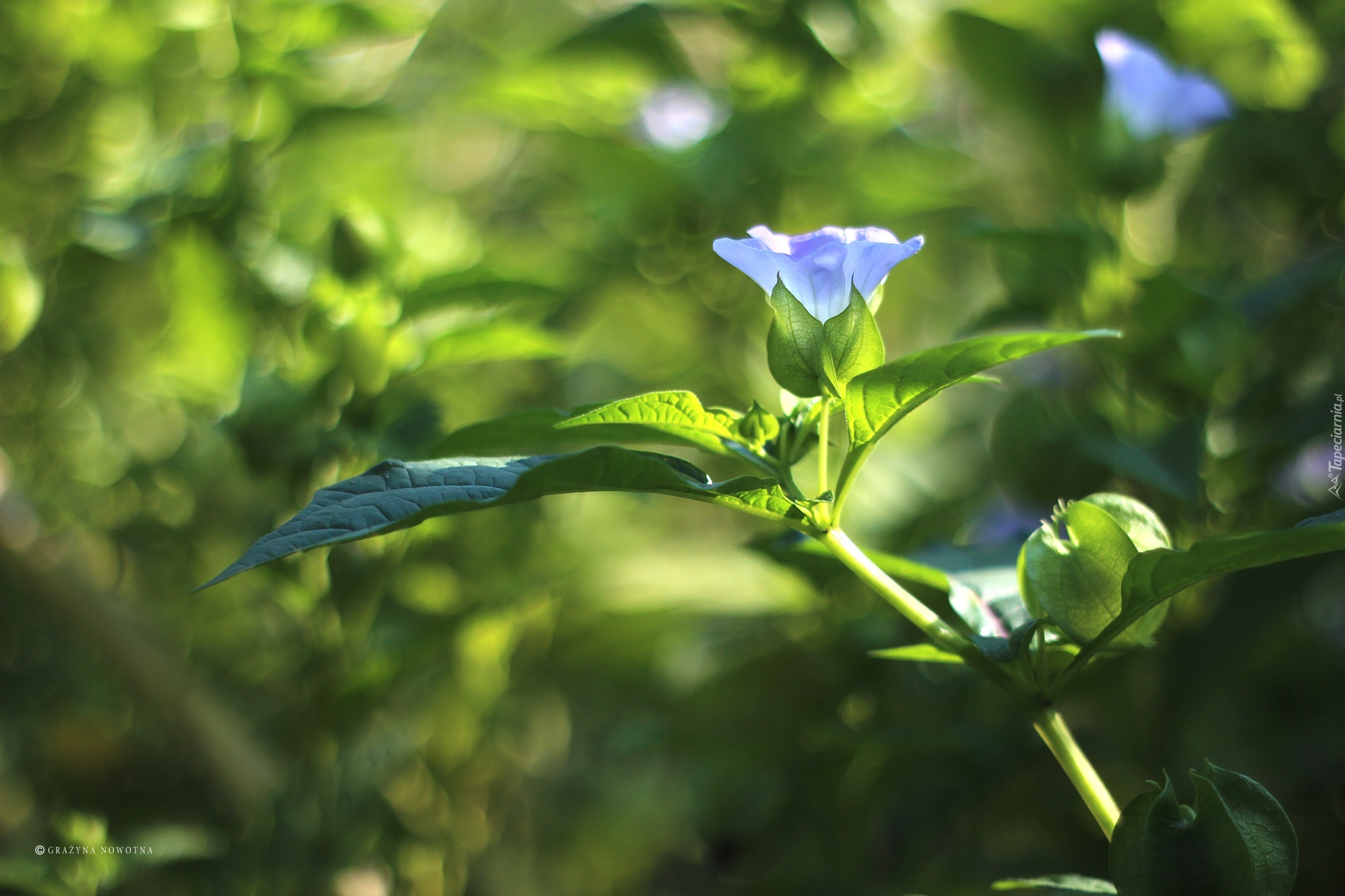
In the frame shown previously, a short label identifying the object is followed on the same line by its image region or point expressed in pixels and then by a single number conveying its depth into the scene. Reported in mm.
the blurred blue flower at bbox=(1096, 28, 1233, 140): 574
